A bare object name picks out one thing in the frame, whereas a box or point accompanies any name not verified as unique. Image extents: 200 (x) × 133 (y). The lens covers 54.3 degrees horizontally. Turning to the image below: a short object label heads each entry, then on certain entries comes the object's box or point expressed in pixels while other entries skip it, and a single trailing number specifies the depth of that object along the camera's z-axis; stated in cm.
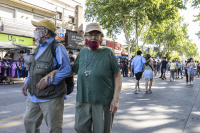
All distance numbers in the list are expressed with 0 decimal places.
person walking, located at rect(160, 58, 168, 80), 1602
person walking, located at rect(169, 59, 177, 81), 1483
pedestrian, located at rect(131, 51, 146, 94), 835
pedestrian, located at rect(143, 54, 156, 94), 840
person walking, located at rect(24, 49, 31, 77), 1175
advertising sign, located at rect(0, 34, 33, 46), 1655
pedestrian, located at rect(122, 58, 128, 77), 1817
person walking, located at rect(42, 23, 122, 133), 223
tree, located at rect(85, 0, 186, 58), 2397
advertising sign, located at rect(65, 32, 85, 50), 2356
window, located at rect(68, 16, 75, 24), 2653
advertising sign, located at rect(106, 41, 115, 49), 3459
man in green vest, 235
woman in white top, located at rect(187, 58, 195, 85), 1232
